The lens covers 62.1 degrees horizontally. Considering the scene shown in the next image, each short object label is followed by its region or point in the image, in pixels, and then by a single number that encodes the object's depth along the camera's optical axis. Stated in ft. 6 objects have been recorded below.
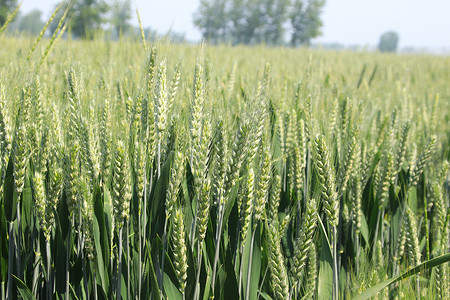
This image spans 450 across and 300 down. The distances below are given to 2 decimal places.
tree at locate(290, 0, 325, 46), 193.67
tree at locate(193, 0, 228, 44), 209.97
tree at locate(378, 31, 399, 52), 385.97
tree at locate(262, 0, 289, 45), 201.87
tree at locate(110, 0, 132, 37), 148.46
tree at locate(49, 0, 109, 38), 135.44
